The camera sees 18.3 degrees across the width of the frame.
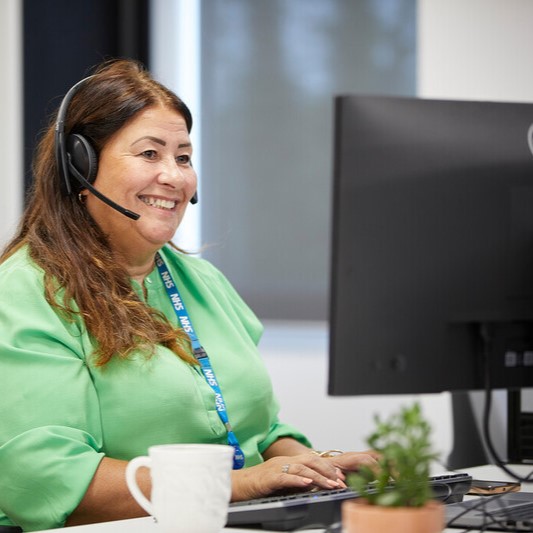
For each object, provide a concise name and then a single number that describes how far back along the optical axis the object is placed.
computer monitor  1.81
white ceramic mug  1.71
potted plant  1.53
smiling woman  2.14
